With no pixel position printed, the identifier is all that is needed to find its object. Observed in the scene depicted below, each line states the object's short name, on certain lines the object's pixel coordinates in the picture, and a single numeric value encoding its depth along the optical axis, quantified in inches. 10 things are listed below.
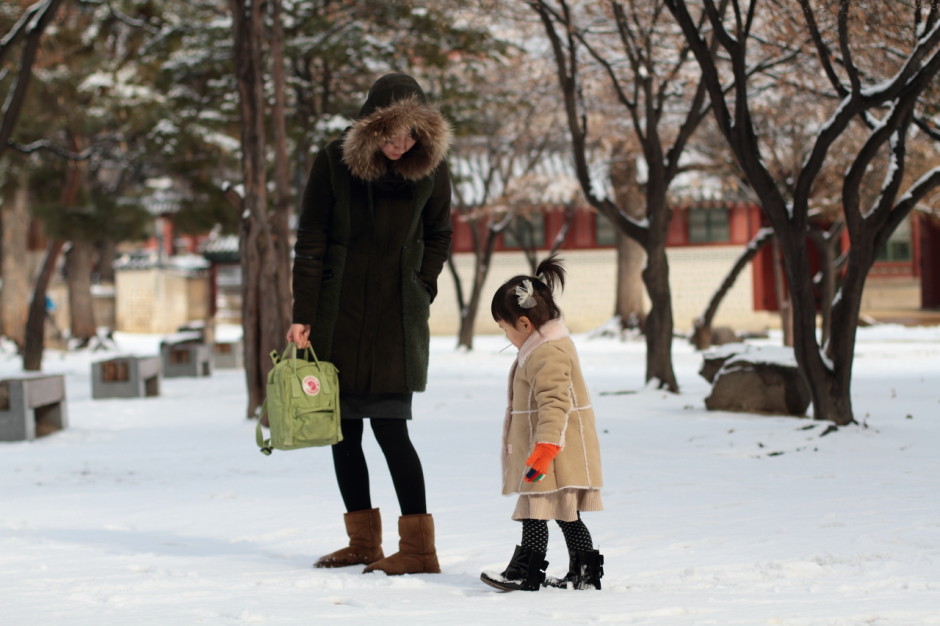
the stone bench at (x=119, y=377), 636.7
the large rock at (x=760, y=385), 445.0
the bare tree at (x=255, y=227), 474.6
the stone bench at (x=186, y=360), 821.9
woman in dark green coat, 186.1
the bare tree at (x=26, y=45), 429.7
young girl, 168.9
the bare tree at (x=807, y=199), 368.2
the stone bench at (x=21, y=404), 419.5
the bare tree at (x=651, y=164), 557.6
